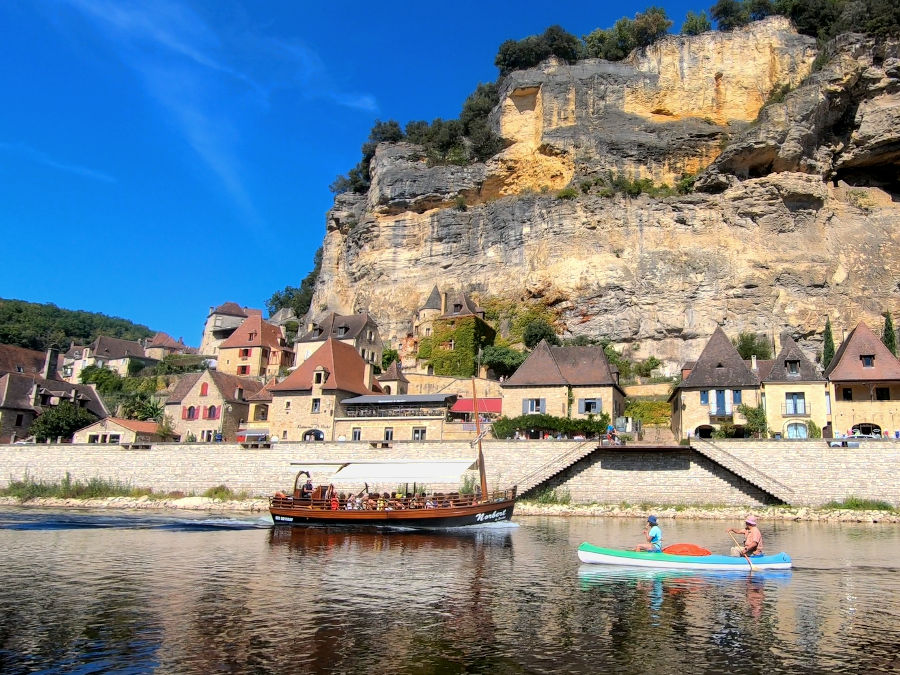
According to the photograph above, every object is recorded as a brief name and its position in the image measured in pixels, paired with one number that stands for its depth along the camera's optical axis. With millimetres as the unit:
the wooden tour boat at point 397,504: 26234
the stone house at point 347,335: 56250
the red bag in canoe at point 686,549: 18531
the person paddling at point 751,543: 18250
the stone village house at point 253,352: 60594
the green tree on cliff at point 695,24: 70000
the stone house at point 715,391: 36406
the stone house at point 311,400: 40219
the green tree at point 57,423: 44406
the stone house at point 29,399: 47375
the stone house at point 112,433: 43375
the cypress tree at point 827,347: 46553
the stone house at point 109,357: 74875
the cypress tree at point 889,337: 46000
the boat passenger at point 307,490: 28703
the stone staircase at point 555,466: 32156
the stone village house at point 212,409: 45156
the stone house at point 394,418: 38125
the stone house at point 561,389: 38938
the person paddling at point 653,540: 18938
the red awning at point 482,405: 43625
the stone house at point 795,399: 35344
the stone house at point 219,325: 75562
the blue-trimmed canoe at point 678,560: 17875
